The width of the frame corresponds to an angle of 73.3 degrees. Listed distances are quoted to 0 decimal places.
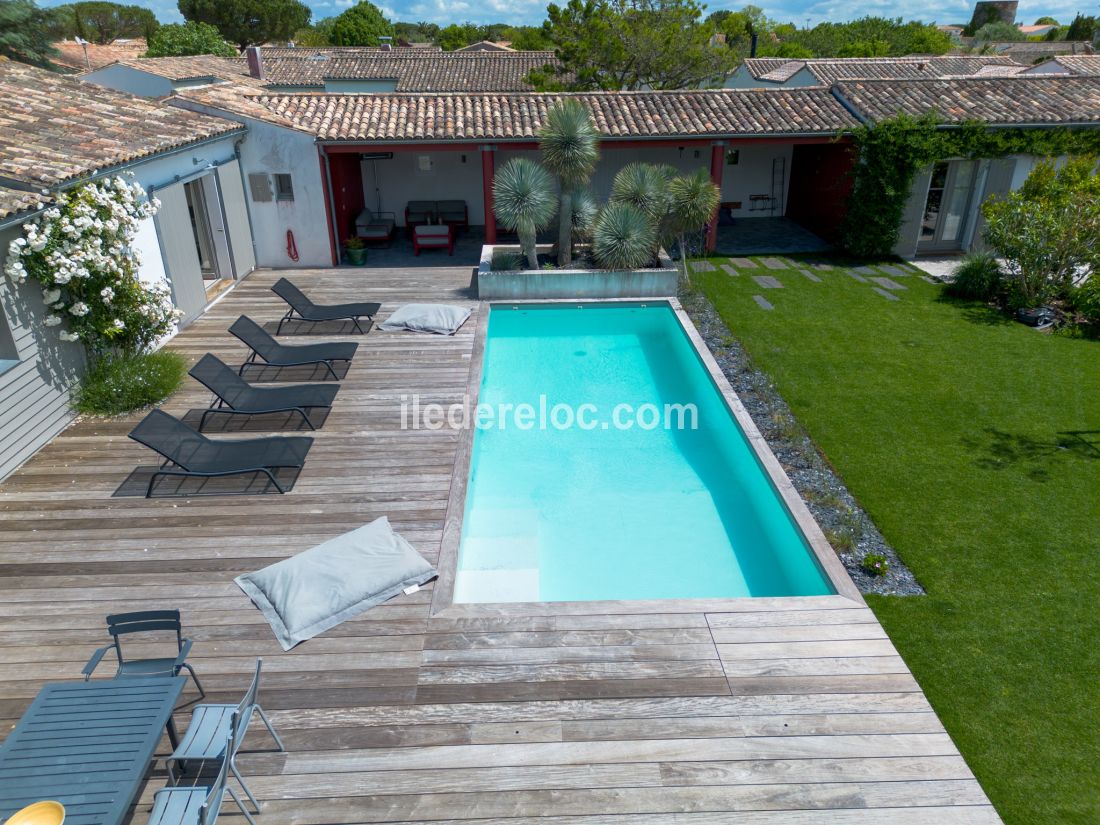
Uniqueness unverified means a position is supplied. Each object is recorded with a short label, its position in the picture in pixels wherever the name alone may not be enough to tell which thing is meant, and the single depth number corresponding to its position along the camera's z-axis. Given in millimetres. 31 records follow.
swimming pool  7355
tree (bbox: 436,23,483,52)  75769
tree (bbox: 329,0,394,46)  63188
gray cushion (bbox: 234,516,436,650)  5758
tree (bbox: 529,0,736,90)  26172
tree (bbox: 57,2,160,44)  64812
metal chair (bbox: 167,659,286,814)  3963
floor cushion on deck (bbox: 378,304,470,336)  12032
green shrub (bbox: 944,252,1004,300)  14258
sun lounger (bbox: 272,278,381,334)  12117
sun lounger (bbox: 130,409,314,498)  7418
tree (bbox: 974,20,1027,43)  83025
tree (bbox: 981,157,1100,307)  12852
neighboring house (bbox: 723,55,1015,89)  28953
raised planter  14008
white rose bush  8172
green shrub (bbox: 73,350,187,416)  9164
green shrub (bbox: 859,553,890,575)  6699
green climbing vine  15680
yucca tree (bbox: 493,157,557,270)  13766
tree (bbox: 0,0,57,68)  39156
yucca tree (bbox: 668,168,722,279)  14250
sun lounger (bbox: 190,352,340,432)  8719
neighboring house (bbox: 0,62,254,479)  8008
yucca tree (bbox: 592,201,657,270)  13914
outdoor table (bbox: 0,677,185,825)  3695
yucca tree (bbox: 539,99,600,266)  13367
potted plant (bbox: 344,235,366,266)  16375
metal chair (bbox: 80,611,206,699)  4773
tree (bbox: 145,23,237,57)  42938
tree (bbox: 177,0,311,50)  58500
